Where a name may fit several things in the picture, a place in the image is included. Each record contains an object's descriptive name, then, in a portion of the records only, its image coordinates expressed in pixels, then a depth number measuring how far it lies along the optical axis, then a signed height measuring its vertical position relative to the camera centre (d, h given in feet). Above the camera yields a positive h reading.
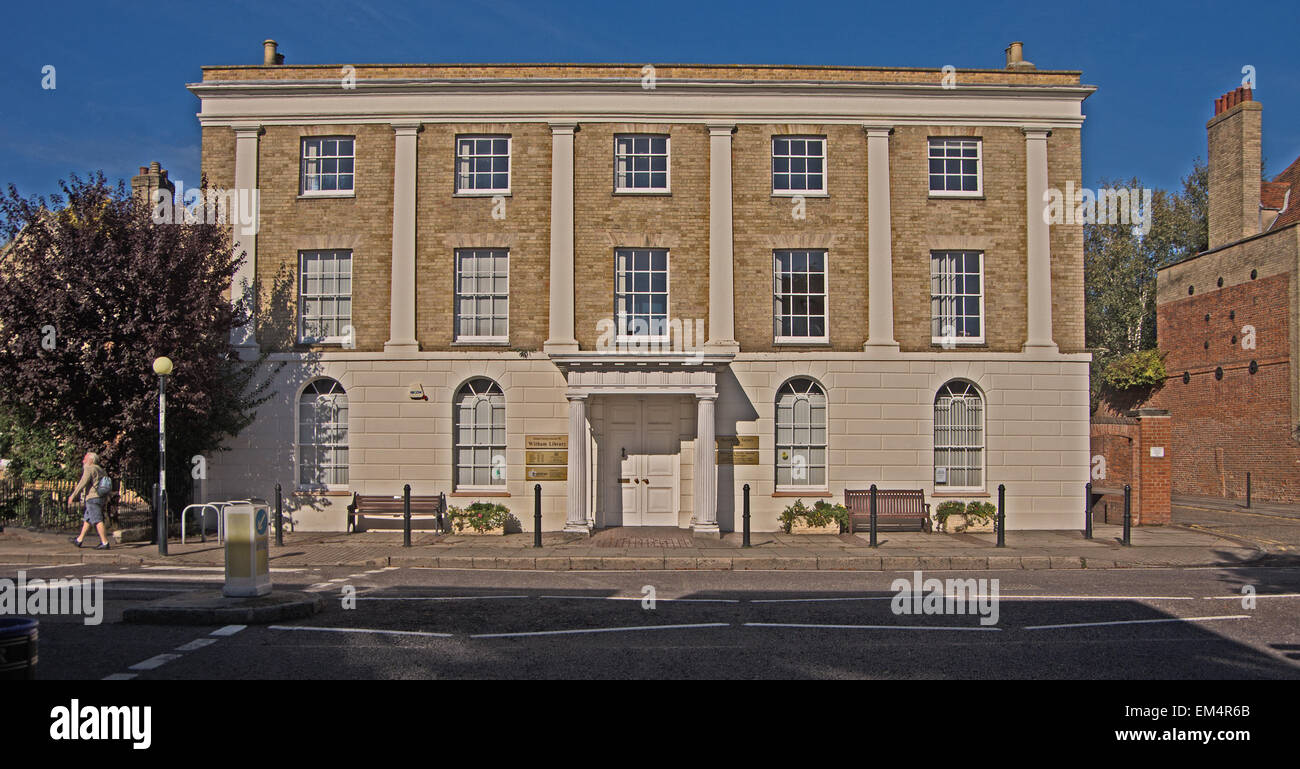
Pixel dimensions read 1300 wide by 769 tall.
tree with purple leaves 52.03 +5.67
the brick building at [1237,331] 85.97 +9.20
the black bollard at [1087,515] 57.41 -6.48
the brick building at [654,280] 61.67 +9.65
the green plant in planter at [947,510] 61.00 -6.53
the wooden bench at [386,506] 60.23 -6.28
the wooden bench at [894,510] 60.18 -6.45
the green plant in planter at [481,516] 59.11 -6.87
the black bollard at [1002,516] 52.22 -5.96
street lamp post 48.67 -0.19
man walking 50.83 -4.68
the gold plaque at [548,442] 61.11 -1.87
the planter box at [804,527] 60.03 -7.61
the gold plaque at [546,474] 60.95 -4.09
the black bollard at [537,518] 52.54 -6.21
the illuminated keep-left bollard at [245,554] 33.27 -5.31
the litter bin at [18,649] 17.42 -4.72
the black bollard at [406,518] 52.85 -6.24
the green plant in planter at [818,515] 59.72 -6.74
